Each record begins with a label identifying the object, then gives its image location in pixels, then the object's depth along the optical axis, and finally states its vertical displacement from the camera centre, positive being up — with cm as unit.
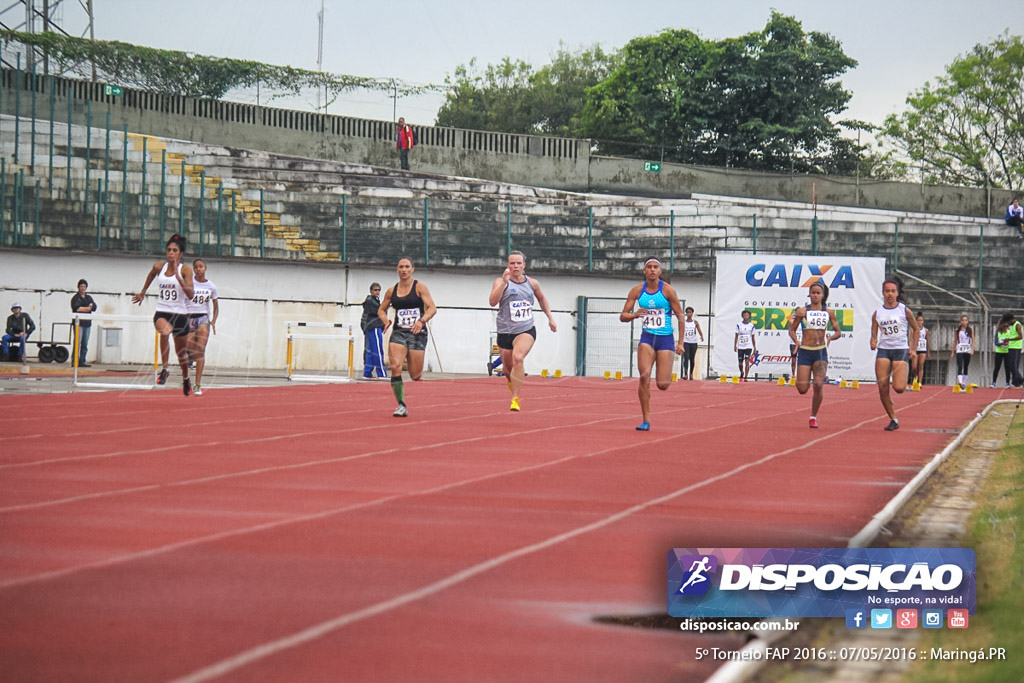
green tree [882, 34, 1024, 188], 6581 +1260
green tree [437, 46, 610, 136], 8112 +1591
